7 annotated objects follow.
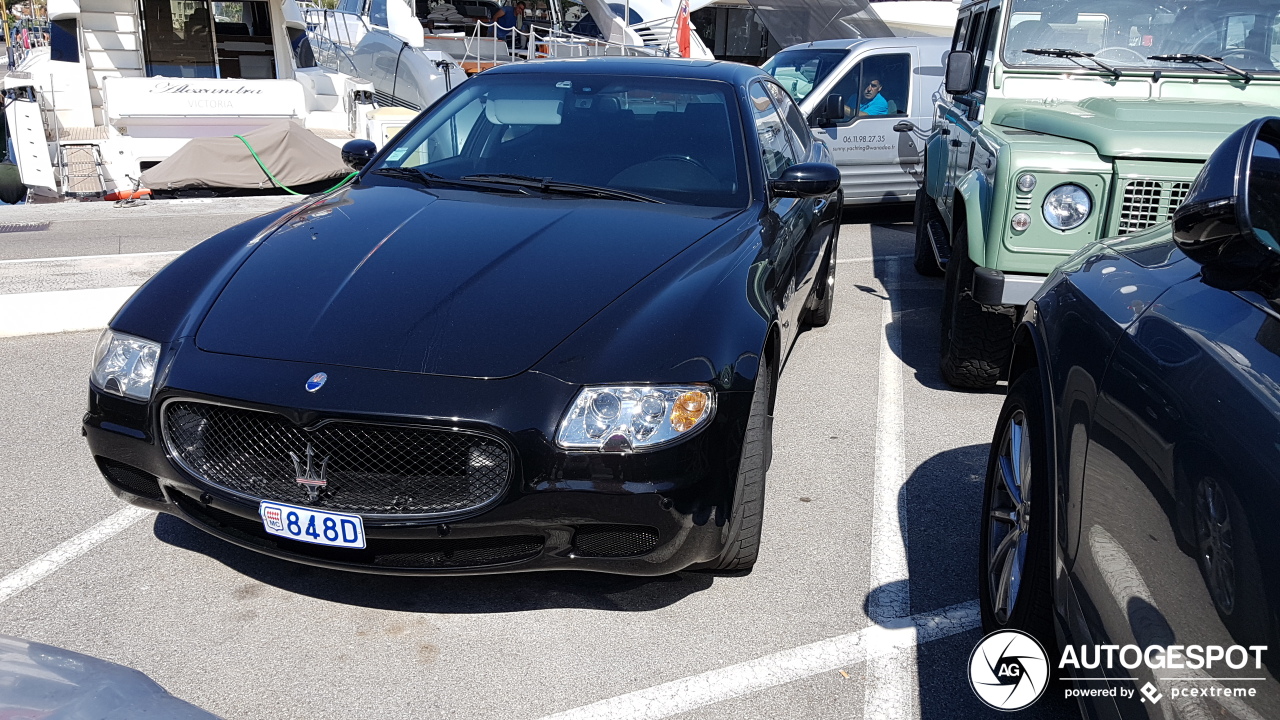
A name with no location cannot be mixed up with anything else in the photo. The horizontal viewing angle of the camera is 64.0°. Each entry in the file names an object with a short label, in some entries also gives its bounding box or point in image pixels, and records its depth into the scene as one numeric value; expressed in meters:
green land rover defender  4.29
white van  9.42
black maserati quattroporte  2.61
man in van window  9.54
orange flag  19.81
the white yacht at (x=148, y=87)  12.70
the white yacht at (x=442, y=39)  18.48
